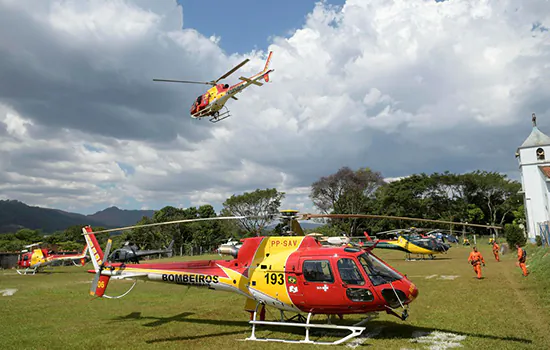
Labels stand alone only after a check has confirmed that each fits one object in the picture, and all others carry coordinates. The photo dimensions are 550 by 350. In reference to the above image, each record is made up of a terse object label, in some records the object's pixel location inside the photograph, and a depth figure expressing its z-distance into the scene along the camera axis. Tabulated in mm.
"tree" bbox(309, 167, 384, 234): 62406
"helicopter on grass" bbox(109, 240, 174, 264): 29339
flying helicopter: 25973
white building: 40156
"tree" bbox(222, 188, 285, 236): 64250
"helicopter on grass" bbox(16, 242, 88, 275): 31328
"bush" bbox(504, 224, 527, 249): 32628
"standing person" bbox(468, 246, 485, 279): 17297
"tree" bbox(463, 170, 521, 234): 66562
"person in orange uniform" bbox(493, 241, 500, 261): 25720
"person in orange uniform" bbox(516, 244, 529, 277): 17141
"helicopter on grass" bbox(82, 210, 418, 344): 8391
